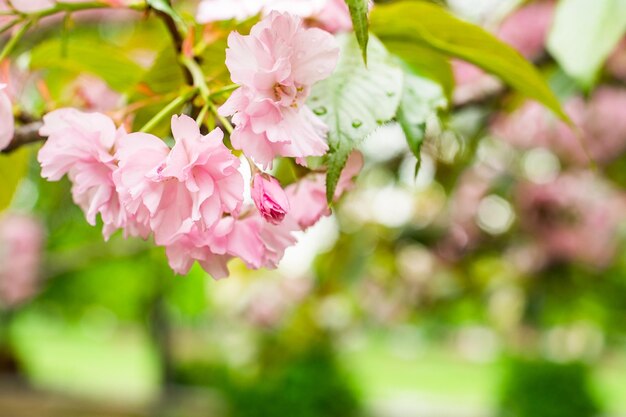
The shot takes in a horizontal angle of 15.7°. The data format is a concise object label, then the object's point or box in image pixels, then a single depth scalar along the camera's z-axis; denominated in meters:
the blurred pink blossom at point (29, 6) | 0.93
